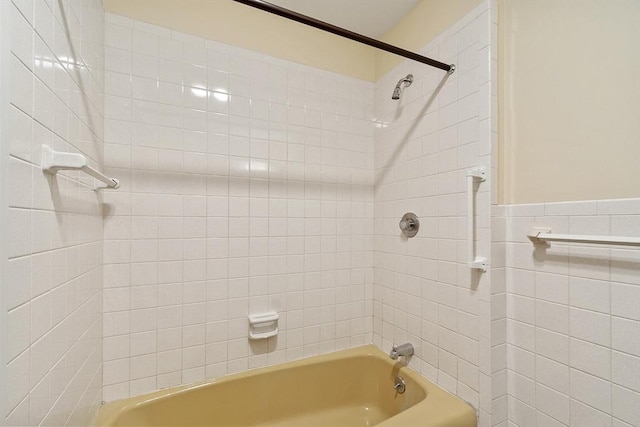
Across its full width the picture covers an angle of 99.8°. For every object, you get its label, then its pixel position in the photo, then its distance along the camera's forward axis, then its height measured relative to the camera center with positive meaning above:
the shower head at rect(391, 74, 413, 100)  1.55 +0.77
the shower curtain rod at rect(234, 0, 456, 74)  0.94 +0.74
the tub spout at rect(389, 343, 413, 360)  1.51 -0.75
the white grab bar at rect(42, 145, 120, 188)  0.70 +0.15
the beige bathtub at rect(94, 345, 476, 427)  1.21 -0.97
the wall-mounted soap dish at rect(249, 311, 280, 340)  1.50 -0.62
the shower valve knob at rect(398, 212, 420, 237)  1.53 -0.04
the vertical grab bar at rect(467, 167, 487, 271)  1.14 -0.05
